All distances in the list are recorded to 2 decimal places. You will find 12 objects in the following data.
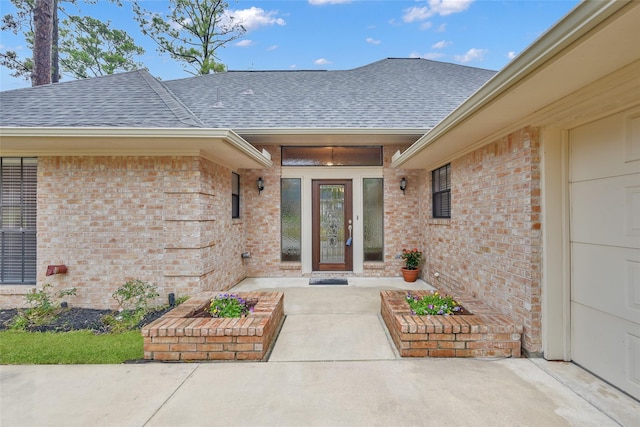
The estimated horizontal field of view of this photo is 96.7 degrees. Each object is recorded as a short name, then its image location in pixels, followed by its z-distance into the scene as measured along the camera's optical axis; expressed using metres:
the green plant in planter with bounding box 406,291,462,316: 3.27
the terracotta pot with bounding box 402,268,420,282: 5.84
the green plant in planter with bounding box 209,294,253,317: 3.29
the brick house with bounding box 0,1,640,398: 2.22
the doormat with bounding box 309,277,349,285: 5.77
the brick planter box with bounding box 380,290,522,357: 2.80
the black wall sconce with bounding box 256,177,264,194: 6.17
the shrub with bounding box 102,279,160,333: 3.58
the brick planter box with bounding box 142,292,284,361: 2.81
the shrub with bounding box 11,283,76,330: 3.63
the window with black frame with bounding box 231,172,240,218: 5.77
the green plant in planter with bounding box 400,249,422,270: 5.92
